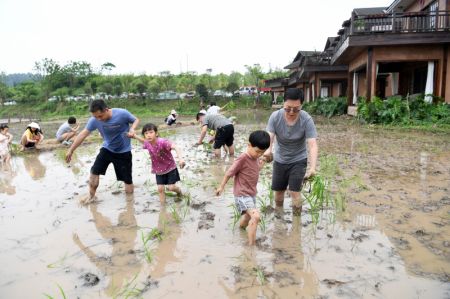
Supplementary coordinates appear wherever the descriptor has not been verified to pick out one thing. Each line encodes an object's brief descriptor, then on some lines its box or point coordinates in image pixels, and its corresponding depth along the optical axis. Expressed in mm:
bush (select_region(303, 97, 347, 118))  20609
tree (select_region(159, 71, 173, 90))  48500
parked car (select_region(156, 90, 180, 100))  47031
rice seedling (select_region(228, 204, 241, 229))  4223
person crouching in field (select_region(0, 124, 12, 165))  9463
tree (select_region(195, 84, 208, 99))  44212
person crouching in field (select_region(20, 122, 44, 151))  11156
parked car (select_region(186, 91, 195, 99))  46688
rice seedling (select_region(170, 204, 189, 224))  4523
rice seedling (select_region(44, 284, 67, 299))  2717
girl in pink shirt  5078
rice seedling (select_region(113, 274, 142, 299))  2855
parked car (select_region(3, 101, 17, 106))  52991
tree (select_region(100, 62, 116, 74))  59794
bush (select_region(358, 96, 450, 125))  12672
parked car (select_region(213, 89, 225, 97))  47547
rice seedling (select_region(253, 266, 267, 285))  2977
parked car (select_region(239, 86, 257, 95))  49356
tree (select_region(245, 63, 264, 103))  43969
